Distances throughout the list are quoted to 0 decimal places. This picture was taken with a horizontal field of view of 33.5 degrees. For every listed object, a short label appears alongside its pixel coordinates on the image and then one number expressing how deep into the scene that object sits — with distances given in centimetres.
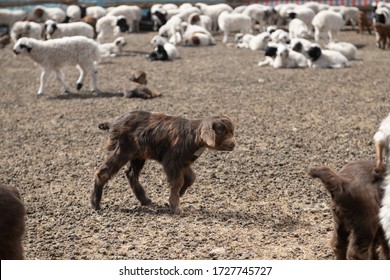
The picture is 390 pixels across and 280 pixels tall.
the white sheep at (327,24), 1911
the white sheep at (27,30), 1952
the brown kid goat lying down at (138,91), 1154
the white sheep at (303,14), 2200
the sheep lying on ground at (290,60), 1508
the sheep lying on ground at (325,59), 1488
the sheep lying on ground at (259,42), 1914
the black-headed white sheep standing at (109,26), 2031
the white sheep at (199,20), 2367
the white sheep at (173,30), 2127
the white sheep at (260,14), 2385
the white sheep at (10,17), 2522
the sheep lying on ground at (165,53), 1734
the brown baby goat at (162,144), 523
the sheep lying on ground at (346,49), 1611
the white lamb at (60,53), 1209
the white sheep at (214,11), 2533
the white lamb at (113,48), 1873
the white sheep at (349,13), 2439
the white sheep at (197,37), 2081
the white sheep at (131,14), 2469
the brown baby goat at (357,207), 396
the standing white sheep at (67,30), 1756
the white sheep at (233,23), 2177
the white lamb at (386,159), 361
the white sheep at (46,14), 2448
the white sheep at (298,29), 2049
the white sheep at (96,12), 2564
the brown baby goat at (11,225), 364
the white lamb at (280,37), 1798
